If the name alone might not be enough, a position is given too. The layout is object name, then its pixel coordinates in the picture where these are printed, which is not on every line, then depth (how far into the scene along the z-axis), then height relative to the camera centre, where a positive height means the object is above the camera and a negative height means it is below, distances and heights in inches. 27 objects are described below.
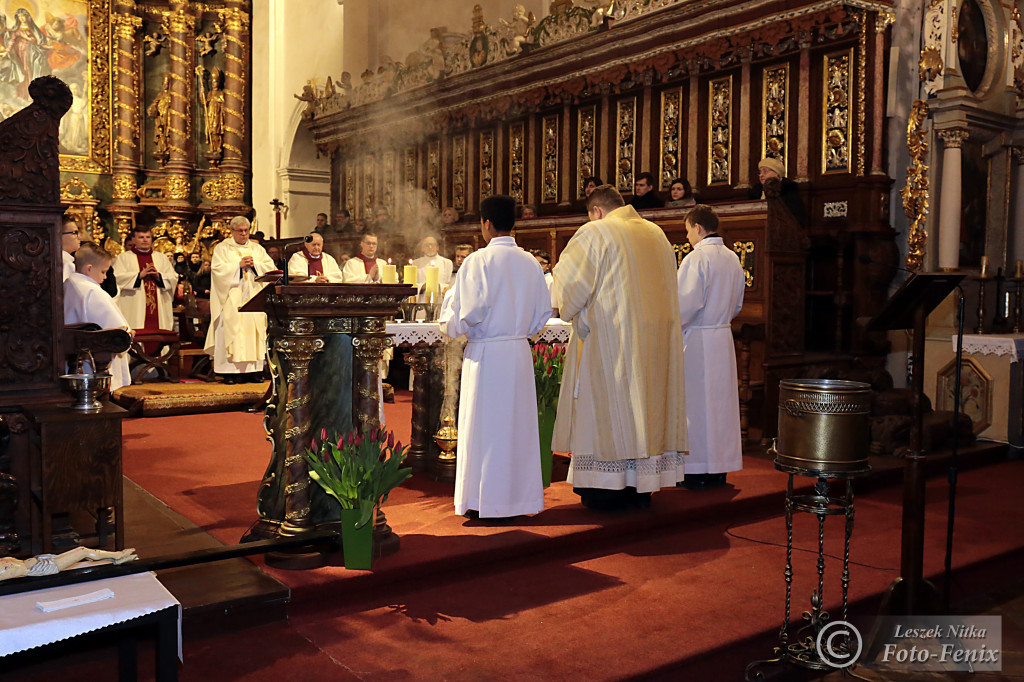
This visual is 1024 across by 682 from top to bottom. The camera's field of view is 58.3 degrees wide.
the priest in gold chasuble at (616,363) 197.3 -13.9
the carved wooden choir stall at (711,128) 315.0 +73.3
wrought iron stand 130.9 -46.0
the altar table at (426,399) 242.7 -27.5
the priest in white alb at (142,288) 433.7 +2.5
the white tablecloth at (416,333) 223.5 -9.0
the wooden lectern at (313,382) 160.2 -15.6
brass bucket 130.3 -18.4
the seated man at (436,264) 387.5 +13.9
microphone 165.2 +4.0
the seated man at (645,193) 362.3 +42.1
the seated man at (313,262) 369.4 +13.9
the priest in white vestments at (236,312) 396.8 -7.5
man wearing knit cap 323.6 +39.8
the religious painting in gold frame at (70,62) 529.3 +136.2
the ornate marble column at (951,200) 317.1 +35.9
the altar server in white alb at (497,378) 186.7 -16.6
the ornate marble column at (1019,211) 342.6 +35.0
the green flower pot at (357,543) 158.4 -42.7
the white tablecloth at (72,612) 83.1 -30.5
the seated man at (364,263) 378.6 +14.7
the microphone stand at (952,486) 143.6 -29.9
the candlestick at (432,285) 249.1 +3.3
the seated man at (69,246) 236.0 +12.5
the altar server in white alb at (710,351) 230.4 -13.1
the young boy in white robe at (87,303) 212.2 -2.3
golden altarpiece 558.3 +106.9
